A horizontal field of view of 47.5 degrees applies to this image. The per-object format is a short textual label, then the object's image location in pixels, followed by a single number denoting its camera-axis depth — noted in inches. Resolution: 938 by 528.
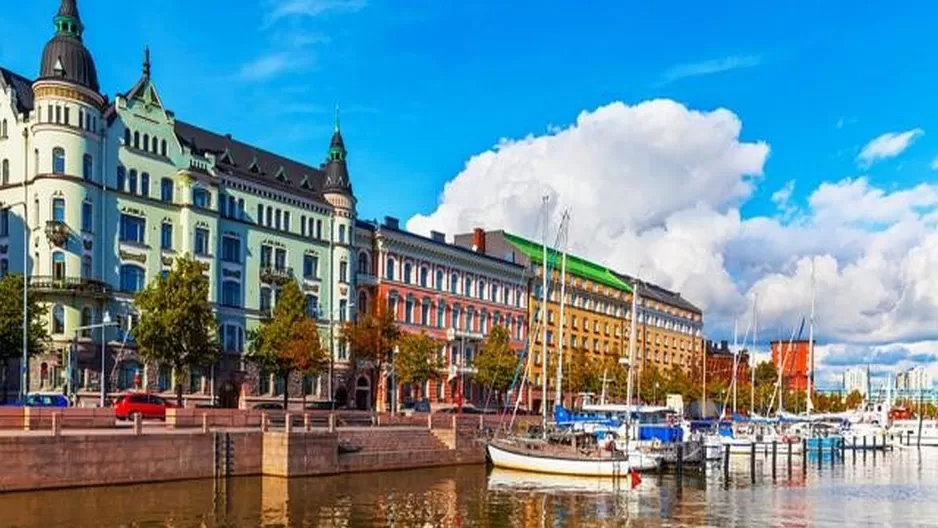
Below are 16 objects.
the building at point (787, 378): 7520.2
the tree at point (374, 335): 3398.1
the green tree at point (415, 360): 3555.6
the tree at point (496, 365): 3983.8
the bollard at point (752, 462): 2768.2
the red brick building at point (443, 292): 3939.5
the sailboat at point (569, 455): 2454.5
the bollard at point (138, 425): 1977.1
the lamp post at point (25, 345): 2331.4
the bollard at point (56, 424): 1835.6
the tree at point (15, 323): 2564.0
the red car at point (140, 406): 2351.1
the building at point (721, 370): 7268.7
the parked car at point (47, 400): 2425.0
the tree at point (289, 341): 3129.9
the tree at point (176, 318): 2684.5
